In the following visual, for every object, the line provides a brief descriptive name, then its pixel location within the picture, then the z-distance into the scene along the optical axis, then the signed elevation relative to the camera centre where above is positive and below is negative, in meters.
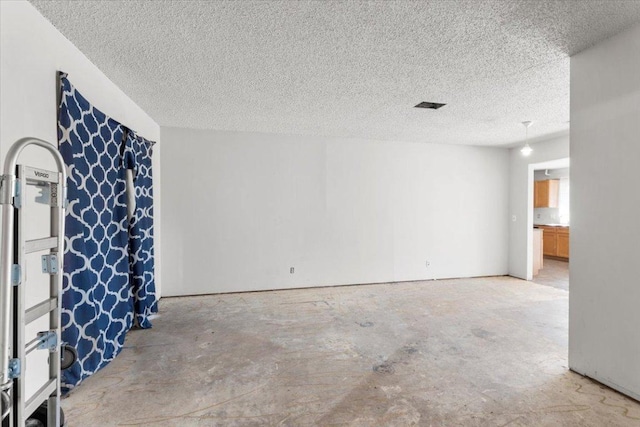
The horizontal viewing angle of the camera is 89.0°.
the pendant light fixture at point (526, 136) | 4.60 +1.25
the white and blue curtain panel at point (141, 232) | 3.50 -0.25
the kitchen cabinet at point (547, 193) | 8.38 +0.50
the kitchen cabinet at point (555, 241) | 8.20 -0.75
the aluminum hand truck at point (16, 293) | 1.30 -0.34
